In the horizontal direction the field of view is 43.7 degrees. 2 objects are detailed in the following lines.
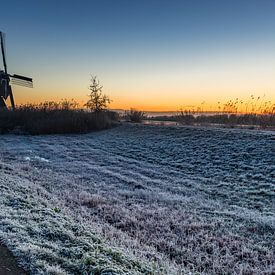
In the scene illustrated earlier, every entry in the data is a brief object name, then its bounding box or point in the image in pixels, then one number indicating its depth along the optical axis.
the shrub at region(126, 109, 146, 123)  29.19
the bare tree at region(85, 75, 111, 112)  31.88
